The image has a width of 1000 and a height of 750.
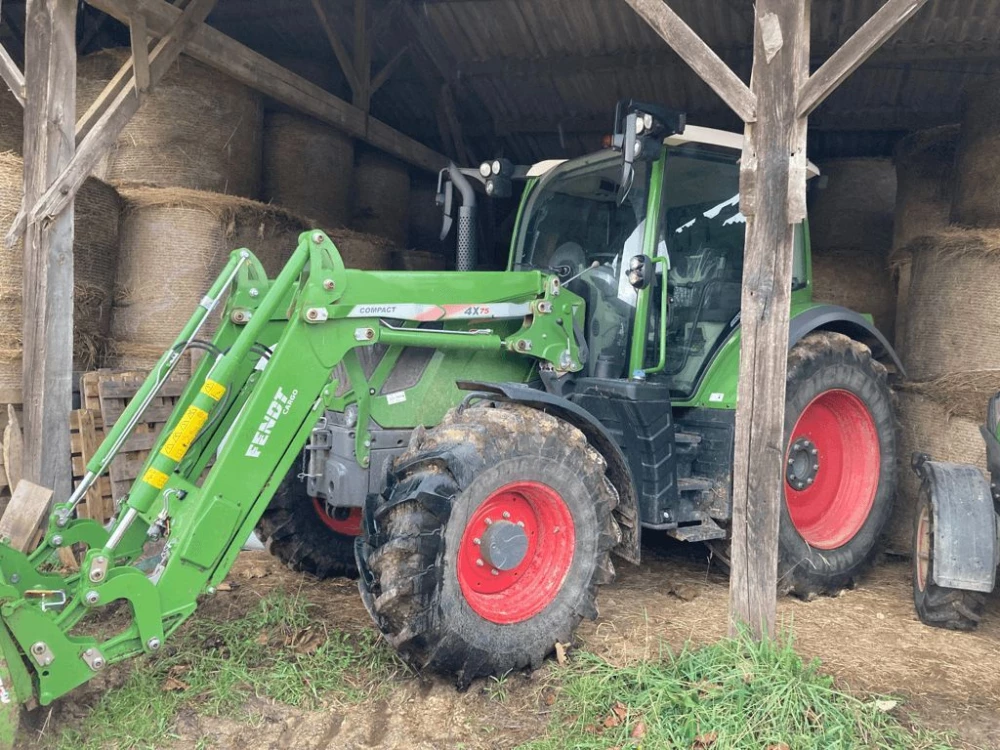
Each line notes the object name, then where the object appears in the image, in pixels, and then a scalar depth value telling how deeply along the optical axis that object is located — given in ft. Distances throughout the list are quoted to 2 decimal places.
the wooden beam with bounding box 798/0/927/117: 8.86
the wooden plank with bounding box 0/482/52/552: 10.43
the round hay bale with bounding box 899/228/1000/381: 13.94
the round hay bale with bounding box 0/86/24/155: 17.84
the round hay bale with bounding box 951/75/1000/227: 14.06
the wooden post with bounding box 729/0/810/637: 9.33
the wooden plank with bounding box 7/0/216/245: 13.23
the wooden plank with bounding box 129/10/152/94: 13.88
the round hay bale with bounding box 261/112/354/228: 20.42
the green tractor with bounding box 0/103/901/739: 8.94
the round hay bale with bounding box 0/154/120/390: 14.42
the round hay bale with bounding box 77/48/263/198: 16.98
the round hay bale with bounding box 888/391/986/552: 13.91
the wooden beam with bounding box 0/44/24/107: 13.35
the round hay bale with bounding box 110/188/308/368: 16.66
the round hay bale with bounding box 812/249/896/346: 19.16
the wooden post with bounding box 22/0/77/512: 13.26
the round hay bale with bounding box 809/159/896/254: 20.11
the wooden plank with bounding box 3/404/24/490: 14.40
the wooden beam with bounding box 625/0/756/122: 9.48
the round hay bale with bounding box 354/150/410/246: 23.36
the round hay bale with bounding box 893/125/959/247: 16.78
